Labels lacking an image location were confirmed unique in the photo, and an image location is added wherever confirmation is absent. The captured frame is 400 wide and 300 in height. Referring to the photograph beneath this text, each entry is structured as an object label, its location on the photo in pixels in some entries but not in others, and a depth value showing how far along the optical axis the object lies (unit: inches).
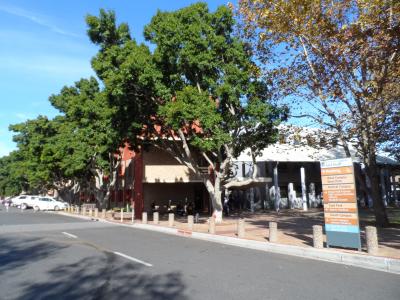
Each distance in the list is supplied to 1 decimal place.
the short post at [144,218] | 944.4
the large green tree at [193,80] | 780.0
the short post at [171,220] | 862.5
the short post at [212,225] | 698.1
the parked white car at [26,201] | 2055.2
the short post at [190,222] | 765.6
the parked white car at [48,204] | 1881.2
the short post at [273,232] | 555.2
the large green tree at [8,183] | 3505.2
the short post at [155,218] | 922.9
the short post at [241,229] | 622.2
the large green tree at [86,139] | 1070.4
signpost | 464.4
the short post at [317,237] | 487.5
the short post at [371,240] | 430.4
